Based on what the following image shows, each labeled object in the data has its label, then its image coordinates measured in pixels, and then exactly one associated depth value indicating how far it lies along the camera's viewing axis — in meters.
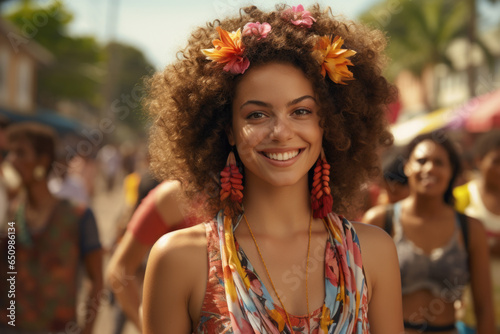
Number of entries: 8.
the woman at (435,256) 3.69
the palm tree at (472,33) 25.06
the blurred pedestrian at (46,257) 3.99
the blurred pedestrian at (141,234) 3.49
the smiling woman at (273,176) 2.18
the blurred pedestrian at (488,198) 4.37
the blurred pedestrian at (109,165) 22.17
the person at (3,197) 4.87
